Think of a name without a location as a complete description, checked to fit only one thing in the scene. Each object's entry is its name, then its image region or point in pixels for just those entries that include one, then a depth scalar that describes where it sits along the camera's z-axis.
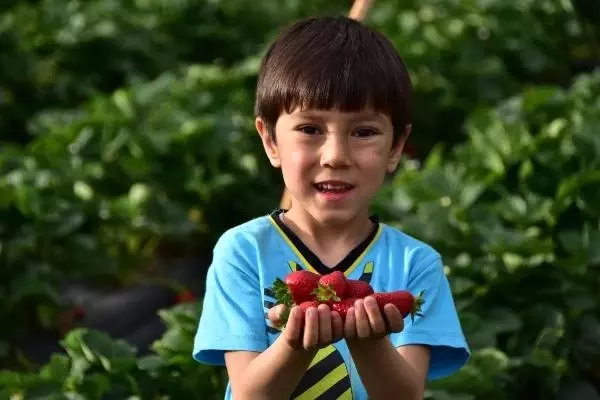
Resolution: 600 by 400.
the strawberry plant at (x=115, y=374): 5.77
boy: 3.80
